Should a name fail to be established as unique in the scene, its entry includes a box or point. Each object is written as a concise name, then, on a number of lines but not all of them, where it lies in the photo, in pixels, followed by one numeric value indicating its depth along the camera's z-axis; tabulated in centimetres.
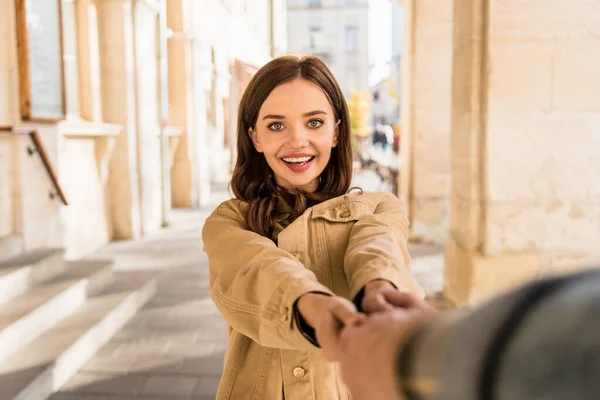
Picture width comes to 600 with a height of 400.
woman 87
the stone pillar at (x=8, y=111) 384
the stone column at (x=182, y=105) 862
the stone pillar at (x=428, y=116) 635
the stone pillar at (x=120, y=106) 603
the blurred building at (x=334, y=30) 3847
